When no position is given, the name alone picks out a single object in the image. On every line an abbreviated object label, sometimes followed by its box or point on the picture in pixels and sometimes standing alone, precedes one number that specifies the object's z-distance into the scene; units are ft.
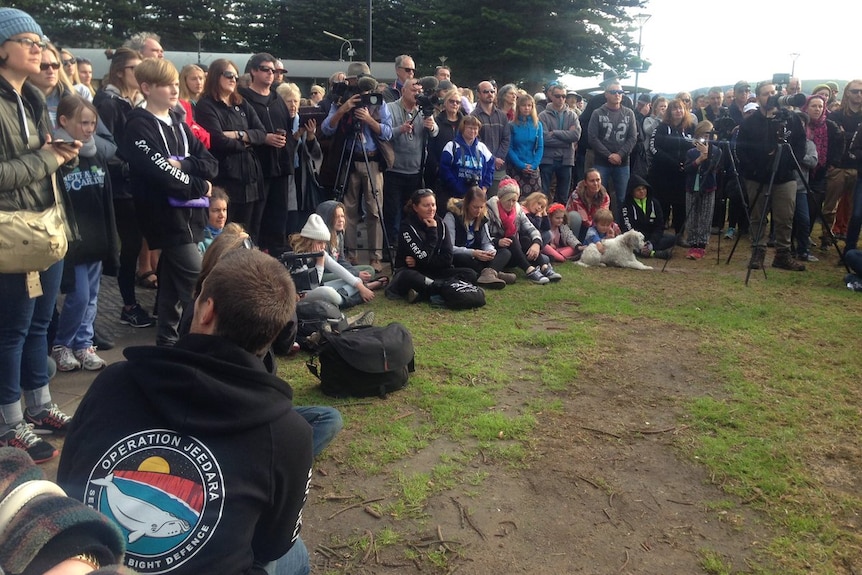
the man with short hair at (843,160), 27.66
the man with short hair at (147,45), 18.84
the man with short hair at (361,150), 22.38
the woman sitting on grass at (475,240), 22.91
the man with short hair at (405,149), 24.31
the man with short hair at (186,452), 5.19
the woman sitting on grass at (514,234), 24.48
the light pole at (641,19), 75.34
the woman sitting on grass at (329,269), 18.80
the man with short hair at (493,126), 27.71
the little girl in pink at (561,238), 27.86
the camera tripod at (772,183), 24.17
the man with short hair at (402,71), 26.43
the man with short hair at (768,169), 25.09
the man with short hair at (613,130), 30.42
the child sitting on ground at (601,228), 28.32
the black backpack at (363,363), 13.30
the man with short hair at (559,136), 30.48
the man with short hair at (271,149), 19.74
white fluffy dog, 26.55
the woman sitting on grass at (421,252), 21.01
